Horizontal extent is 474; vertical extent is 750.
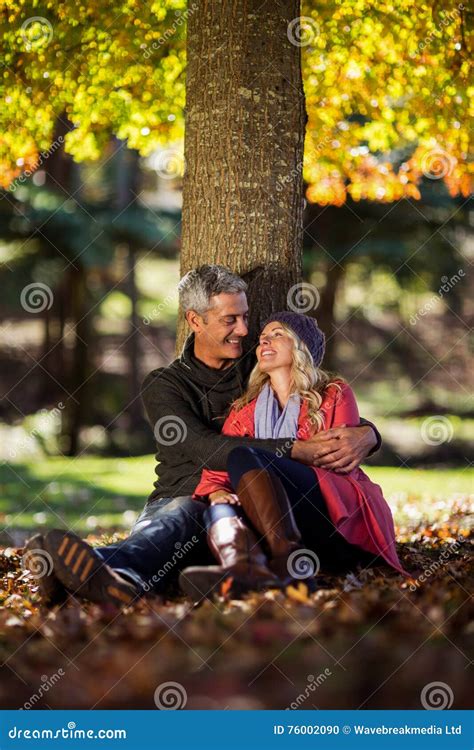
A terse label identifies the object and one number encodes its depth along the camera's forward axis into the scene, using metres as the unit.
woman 8.21
